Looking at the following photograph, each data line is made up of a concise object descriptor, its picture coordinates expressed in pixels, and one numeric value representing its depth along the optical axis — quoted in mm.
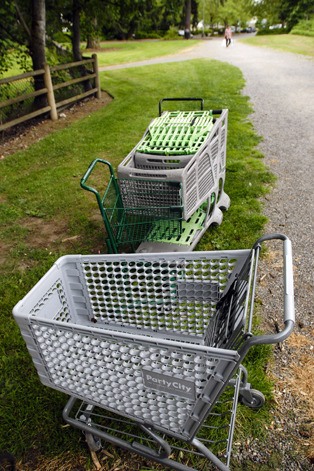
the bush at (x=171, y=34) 42250
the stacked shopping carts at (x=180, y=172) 3562
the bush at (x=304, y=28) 29438
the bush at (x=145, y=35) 43100
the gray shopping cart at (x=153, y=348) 1669
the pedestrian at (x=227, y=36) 28712
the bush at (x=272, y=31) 39547
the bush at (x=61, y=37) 12107
